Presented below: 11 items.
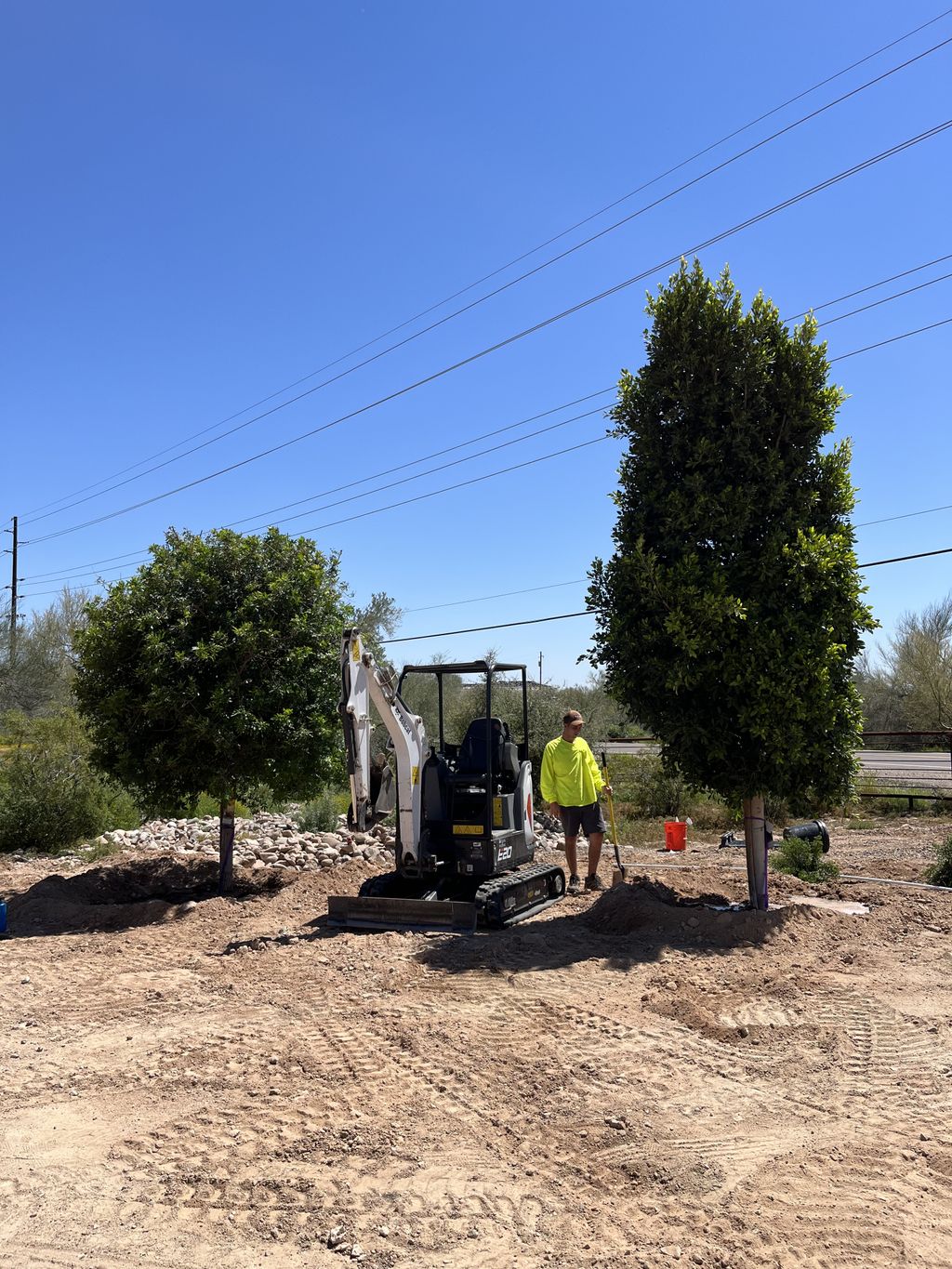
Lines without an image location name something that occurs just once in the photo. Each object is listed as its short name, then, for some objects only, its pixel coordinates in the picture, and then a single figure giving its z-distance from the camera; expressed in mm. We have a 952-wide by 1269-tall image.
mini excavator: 8953
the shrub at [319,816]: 16594
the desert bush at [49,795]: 14531
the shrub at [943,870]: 11273
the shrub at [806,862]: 11445
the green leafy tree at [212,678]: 10711
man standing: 10672
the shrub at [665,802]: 18688
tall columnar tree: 8828
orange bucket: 14836
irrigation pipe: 10974
